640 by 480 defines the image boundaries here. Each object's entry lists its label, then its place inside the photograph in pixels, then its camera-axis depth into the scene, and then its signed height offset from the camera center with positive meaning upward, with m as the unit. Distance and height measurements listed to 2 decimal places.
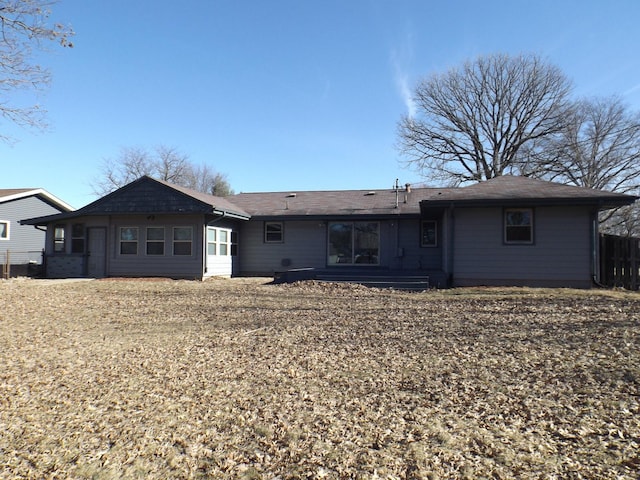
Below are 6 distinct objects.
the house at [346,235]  12.56 +0.76
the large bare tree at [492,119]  31.31 +10.32
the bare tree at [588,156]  30.58 +7.21
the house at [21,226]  23.23 +1.69
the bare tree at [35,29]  8.20 +4.32
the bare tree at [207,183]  45.44 +8.46
